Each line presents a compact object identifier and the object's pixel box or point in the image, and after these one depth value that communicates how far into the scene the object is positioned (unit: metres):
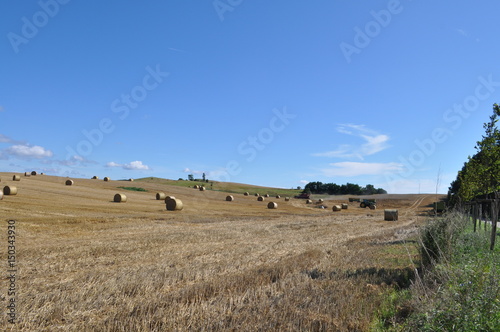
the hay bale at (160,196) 49.63
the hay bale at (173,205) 35.84
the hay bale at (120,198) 40.88
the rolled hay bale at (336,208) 54.72
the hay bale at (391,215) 38.06
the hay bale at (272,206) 50.51
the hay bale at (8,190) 32.81
